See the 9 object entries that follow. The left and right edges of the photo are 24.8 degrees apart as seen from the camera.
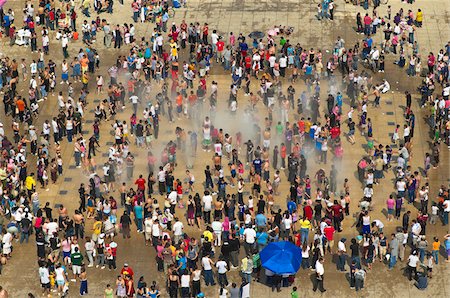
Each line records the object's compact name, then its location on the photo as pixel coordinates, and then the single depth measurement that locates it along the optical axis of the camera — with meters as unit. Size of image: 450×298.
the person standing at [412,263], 40.88
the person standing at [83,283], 40.66
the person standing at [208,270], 40.91
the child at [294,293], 39.47
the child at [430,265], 41.28
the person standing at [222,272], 40.94
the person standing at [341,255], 41.44
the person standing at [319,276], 40.34
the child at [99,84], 55.25
